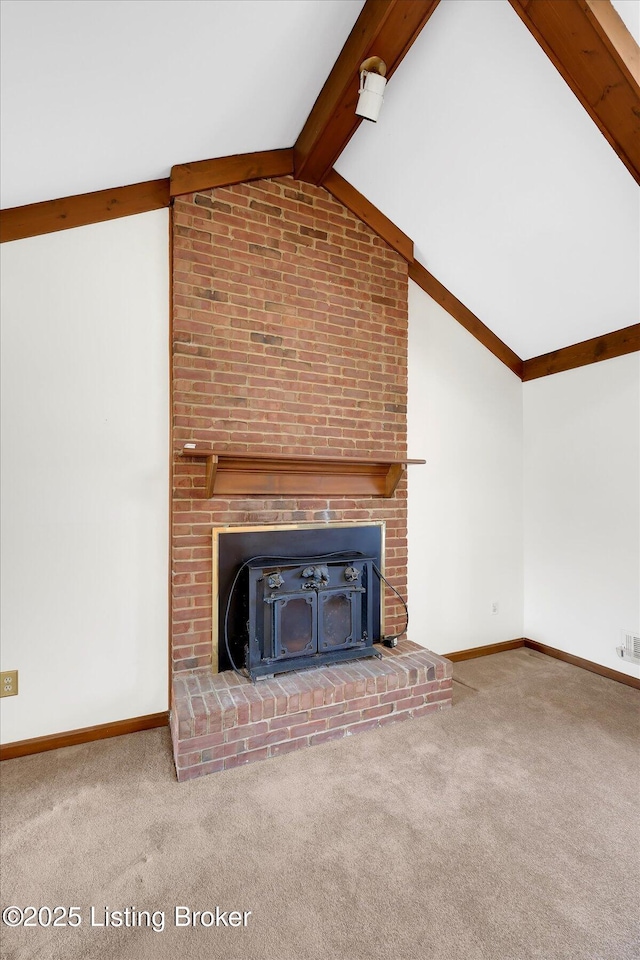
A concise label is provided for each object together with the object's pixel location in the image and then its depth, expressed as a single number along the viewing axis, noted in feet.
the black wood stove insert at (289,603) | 7.88
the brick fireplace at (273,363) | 7.99
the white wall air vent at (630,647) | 9.77
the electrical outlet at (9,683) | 6.92
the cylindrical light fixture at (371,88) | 6.43
